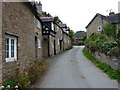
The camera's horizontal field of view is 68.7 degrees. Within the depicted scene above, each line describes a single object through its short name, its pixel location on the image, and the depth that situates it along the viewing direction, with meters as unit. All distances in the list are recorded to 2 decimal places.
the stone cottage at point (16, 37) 4.39
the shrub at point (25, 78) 4.18
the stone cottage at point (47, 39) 12.50
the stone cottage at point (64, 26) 24.16
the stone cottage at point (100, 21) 18.38
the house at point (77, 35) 48.73
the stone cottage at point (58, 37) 16.62
